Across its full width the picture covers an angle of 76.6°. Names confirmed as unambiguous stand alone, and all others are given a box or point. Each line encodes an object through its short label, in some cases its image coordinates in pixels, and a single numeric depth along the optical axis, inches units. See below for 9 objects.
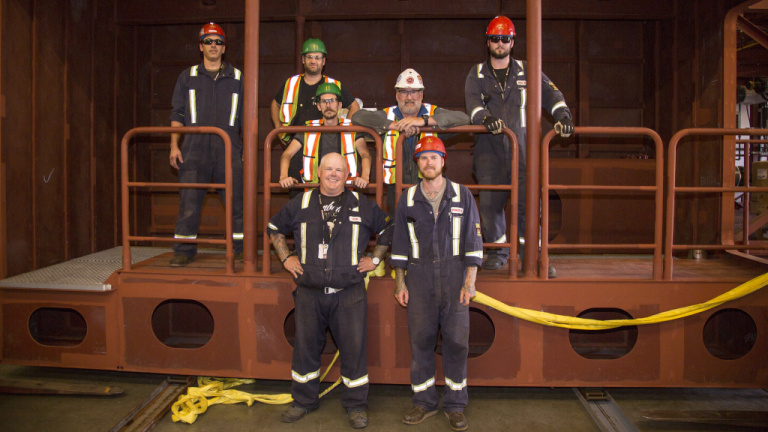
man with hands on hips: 147.8
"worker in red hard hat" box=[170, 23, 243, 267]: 188.7
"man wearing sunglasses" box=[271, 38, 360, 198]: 183.2
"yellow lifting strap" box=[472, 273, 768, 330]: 156.2
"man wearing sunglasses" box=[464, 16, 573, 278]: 176.1
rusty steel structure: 160.4
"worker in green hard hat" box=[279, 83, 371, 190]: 172.4
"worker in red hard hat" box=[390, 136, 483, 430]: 144.8
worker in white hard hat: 159.5
